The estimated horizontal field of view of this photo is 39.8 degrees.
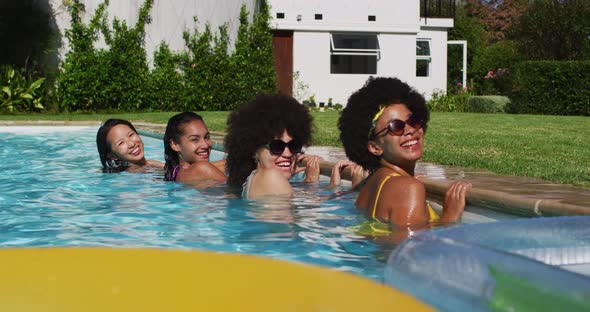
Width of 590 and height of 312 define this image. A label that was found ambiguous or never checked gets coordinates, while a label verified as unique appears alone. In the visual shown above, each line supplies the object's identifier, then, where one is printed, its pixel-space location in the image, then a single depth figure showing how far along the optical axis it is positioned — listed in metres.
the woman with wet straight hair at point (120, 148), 8.02
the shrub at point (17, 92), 19.17
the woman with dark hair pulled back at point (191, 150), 6.69
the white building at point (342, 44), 25.55
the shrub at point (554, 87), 21.09
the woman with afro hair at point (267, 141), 5.58
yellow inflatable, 2.37
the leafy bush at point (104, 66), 20.47
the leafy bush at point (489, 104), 23.05
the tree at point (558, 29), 28.77
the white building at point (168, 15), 20.77
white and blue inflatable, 2.35
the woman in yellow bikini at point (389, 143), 4.23
